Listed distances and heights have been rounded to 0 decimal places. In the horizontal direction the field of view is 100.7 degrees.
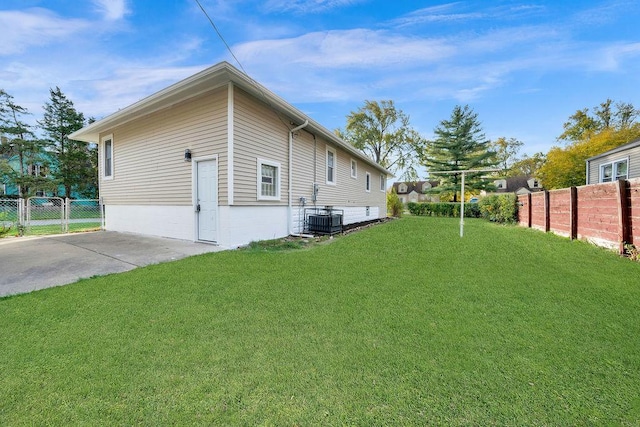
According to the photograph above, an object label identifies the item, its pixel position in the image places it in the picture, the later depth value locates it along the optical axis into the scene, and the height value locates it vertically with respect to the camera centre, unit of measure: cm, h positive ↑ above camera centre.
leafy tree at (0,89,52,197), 1767 +418
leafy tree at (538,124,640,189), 1927 +388
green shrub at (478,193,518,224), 1241 -3
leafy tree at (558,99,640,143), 2348 +810
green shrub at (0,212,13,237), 745 -50
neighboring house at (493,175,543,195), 4109 +367
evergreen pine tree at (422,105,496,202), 2588 +583
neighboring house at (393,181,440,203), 5206 +354
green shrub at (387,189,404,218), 2097 +11
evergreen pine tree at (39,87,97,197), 2110 +505
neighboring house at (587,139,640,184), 1096 +202
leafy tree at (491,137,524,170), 4128 +929
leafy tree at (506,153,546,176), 4088 +685
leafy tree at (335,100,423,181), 2833 +785
